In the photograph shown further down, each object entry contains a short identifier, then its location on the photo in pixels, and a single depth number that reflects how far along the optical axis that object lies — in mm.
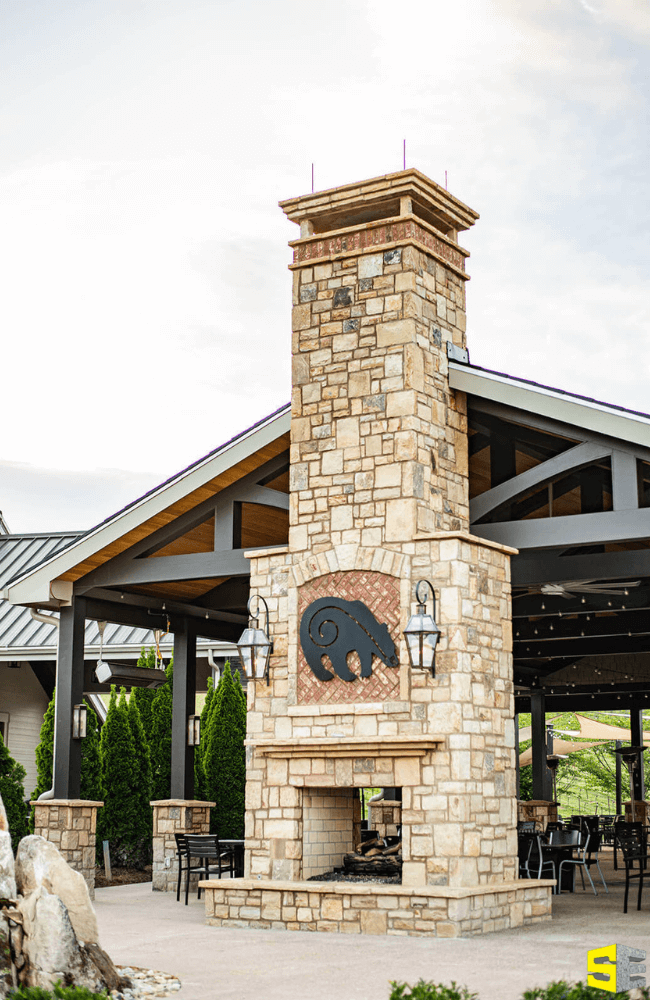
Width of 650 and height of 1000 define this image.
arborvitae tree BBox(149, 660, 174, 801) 16953
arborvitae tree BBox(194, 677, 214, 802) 17109
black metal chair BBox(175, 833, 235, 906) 12148
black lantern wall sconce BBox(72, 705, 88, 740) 12938
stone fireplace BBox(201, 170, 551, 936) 10125
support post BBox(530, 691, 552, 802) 21766
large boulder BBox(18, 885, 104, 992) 6863
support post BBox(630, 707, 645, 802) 23359
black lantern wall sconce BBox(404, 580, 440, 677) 10055
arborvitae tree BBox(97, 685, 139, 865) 16000
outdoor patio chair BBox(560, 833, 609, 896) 13203
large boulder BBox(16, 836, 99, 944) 7375
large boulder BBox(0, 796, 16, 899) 7222
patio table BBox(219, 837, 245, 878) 13205
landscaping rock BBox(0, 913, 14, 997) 6535
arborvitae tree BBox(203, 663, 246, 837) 16922
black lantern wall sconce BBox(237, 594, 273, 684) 11156
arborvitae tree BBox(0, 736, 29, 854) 14273
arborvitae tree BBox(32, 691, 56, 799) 15242
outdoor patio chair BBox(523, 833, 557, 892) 12789
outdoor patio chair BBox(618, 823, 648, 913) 11175
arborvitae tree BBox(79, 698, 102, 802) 15641
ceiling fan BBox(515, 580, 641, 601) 12602
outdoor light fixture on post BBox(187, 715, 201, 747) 14539
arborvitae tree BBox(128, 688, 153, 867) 16219
